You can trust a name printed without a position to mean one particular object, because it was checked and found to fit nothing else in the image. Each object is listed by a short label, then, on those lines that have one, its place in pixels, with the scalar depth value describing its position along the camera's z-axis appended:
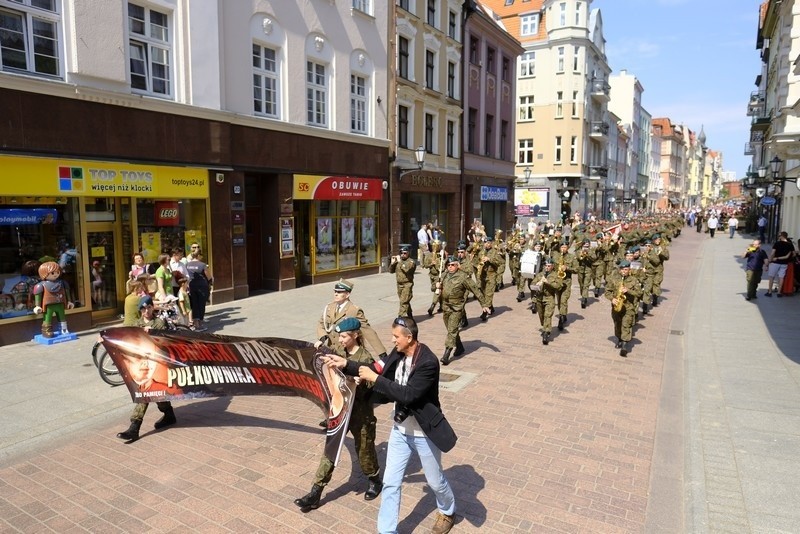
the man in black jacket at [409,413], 4.17
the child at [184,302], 11.15
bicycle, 8.07
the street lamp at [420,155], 20.33
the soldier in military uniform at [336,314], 6.36
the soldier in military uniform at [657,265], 14.27
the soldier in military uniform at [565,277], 11.88
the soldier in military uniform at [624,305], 10.04
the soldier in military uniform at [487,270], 13.73
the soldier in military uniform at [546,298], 10.81
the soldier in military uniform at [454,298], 9.51
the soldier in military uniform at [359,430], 4.71
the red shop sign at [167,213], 12.81
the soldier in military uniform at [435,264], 12.59
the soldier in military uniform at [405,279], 11.55
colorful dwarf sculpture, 10.09
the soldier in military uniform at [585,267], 14.84
